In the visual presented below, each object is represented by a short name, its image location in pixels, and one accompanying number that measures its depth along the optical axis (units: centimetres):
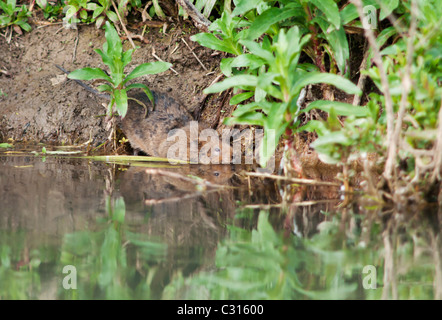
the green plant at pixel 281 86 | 506
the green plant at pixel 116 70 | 782
